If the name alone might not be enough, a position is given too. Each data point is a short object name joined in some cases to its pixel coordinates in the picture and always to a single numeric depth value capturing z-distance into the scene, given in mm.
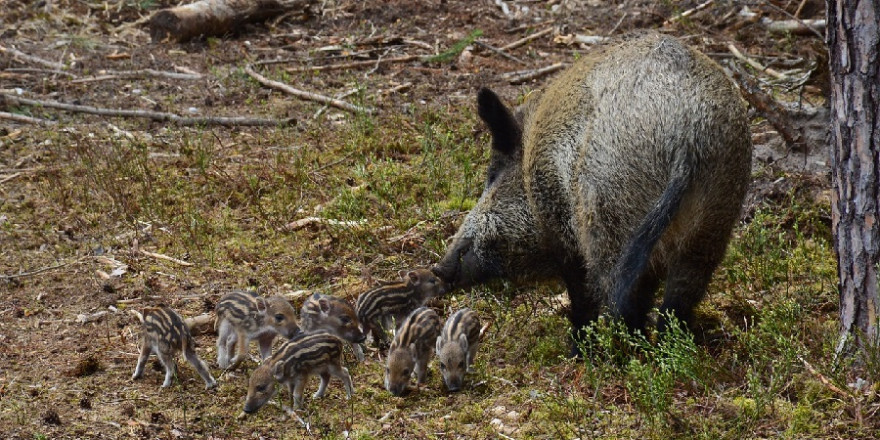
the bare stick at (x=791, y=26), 21047
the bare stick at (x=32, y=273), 14773
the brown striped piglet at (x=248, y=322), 11945
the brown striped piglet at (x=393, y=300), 12555
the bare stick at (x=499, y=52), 23147
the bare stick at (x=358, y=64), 23016
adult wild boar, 10906
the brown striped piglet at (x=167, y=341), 11430
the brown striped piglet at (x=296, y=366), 10789
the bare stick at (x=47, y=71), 22547
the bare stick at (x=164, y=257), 15277
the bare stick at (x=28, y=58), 23125
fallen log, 24562
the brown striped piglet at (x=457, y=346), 11203
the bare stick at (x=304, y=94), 20641
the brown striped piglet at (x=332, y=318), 12062
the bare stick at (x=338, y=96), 20469
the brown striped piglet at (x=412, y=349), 11250
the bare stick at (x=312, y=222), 16006
